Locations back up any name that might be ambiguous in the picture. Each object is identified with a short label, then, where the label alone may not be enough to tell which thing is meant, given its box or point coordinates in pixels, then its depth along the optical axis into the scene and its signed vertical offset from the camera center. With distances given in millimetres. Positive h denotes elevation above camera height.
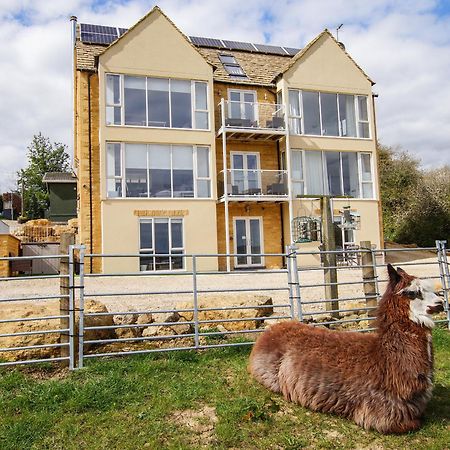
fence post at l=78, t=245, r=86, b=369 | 5699 -810
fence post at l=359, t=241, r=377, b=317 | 7642 -473
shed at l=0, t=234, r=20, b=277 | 18188 +410
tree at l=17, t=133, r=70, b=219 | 49062 +10259
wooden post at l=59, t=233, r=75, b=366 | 5887 -500
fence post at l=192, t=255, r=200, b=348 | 6344 -996
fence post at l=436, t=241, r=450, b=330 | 7941 -452
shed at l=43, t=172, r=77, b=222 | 36812 +4895
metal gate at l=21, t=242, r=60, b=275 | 21986 +269
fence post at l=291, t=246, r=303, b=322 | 6598 -510
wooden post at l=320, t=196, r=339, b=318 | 8062 -24
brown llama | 4059 -1162
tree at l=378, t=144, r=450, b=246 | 31953 +3308
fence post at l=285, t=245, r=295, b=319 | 6773 -484
